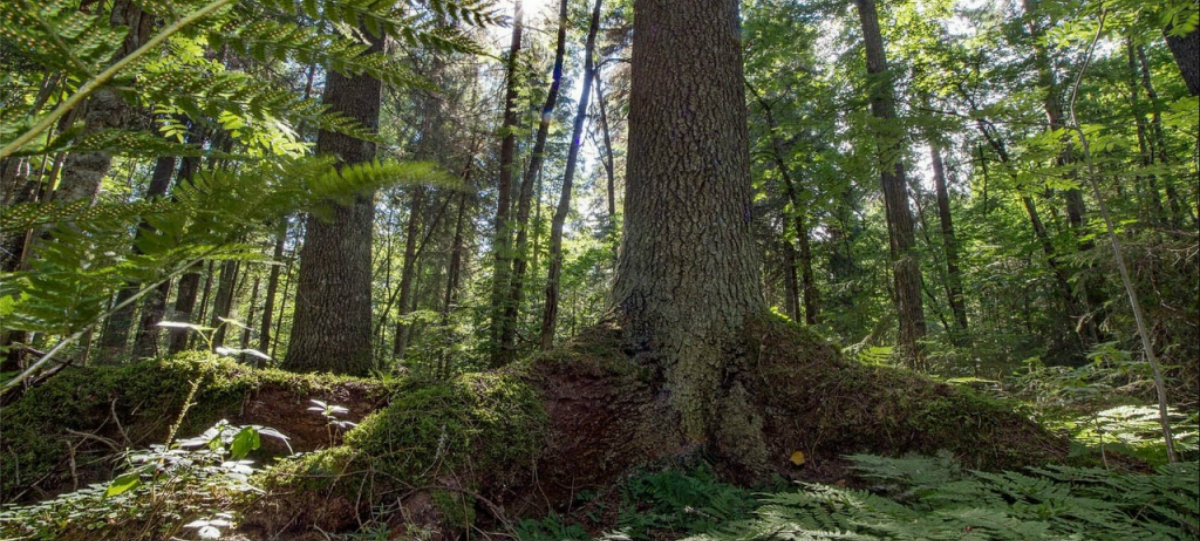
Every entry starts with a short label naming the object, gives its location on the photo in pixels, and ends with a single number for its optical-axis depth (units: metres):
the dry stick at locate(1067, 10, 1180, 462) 2.23
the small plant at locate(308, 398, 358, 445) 2.45
